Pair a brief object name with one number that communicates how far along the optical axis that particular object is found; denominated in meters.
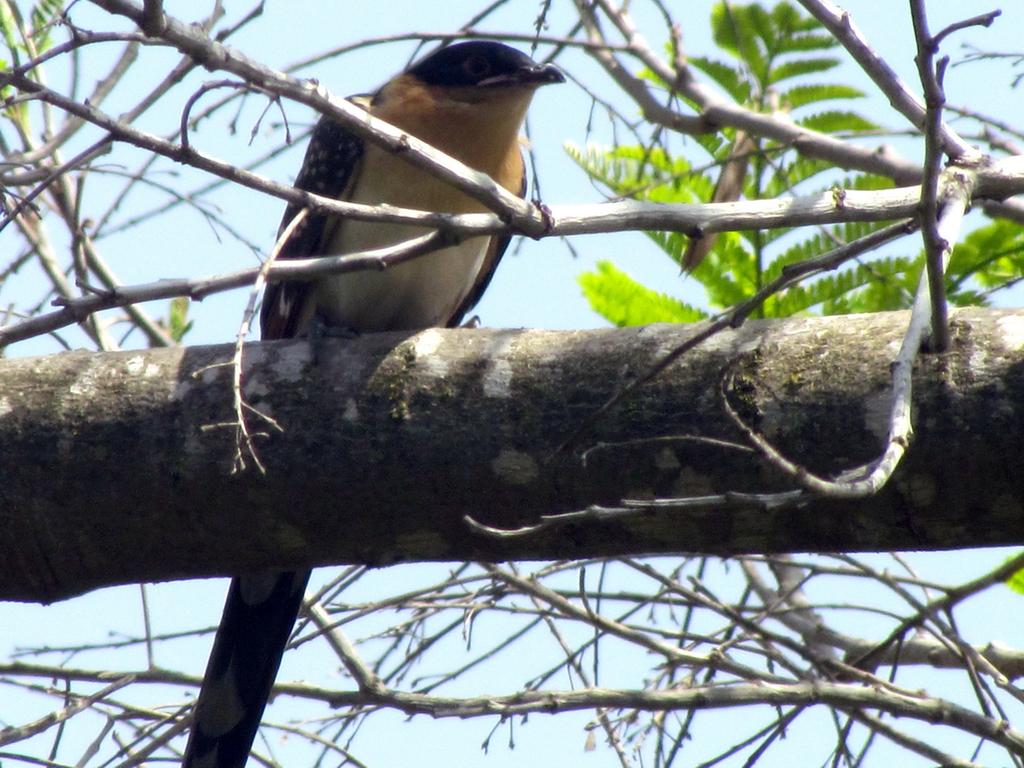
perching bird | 8.05
